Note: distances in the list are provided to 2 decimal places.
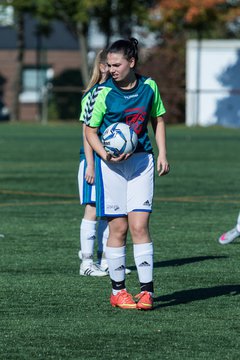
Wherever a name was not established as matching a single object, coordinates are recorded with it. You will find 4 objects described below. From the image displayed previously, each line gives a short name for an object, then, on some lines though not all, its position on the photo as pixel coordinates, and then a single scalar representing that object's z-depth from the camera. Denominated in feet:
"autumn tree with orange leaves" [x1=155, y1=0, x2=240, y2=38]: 341.41
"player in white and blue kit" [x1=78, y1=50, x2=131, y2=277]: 65.98
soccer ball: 55.31
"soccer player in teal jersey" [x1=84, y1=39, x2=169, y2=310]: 56.49
